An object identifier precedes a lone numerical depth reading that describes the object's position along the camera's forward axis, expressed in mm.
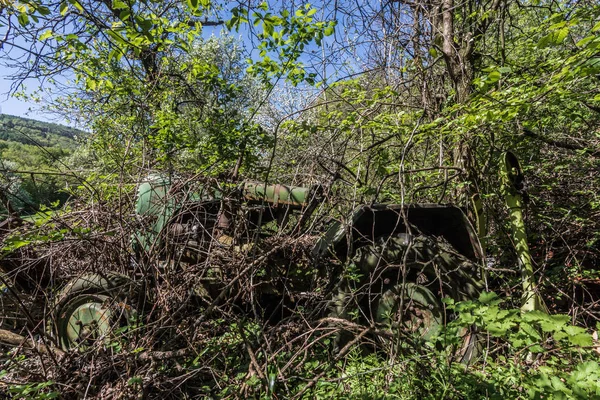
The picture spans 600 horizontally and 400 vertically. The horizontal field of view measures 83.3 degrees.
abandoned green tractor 2379
